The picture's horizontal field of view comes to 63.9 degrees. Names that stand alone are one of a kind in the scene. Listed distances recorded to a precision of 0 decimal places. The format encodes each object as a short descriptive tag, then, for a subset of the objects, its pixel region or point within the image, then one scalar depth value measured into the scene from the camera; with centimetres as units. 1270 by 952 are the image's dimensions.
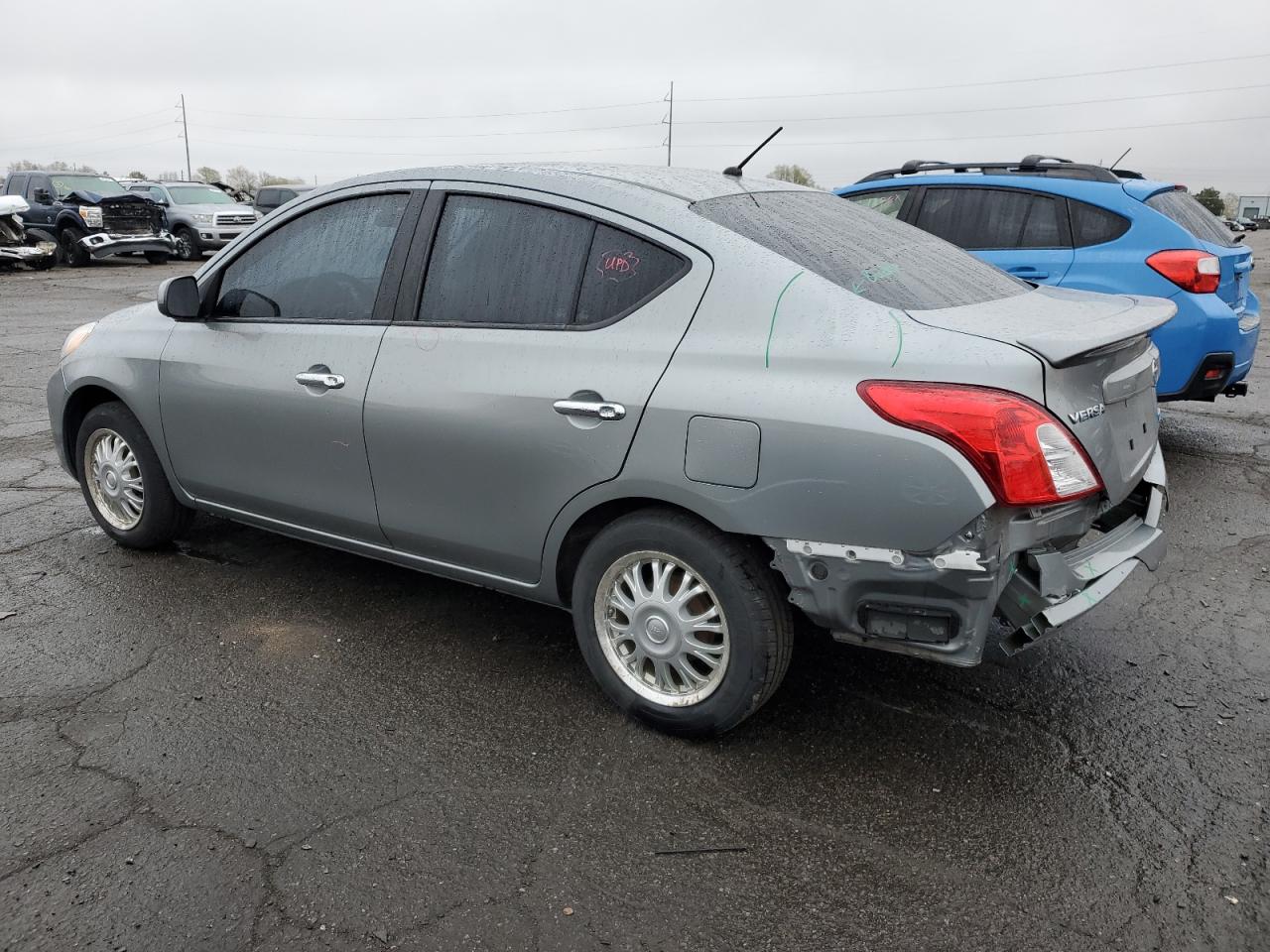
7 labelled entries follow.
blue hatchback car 576
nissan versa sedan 260
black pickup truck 2216
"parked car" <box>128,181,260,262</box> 2353
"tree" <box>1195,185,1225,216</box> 6901
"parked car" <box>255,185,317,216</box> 2850
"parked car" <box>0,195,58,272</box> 2052
